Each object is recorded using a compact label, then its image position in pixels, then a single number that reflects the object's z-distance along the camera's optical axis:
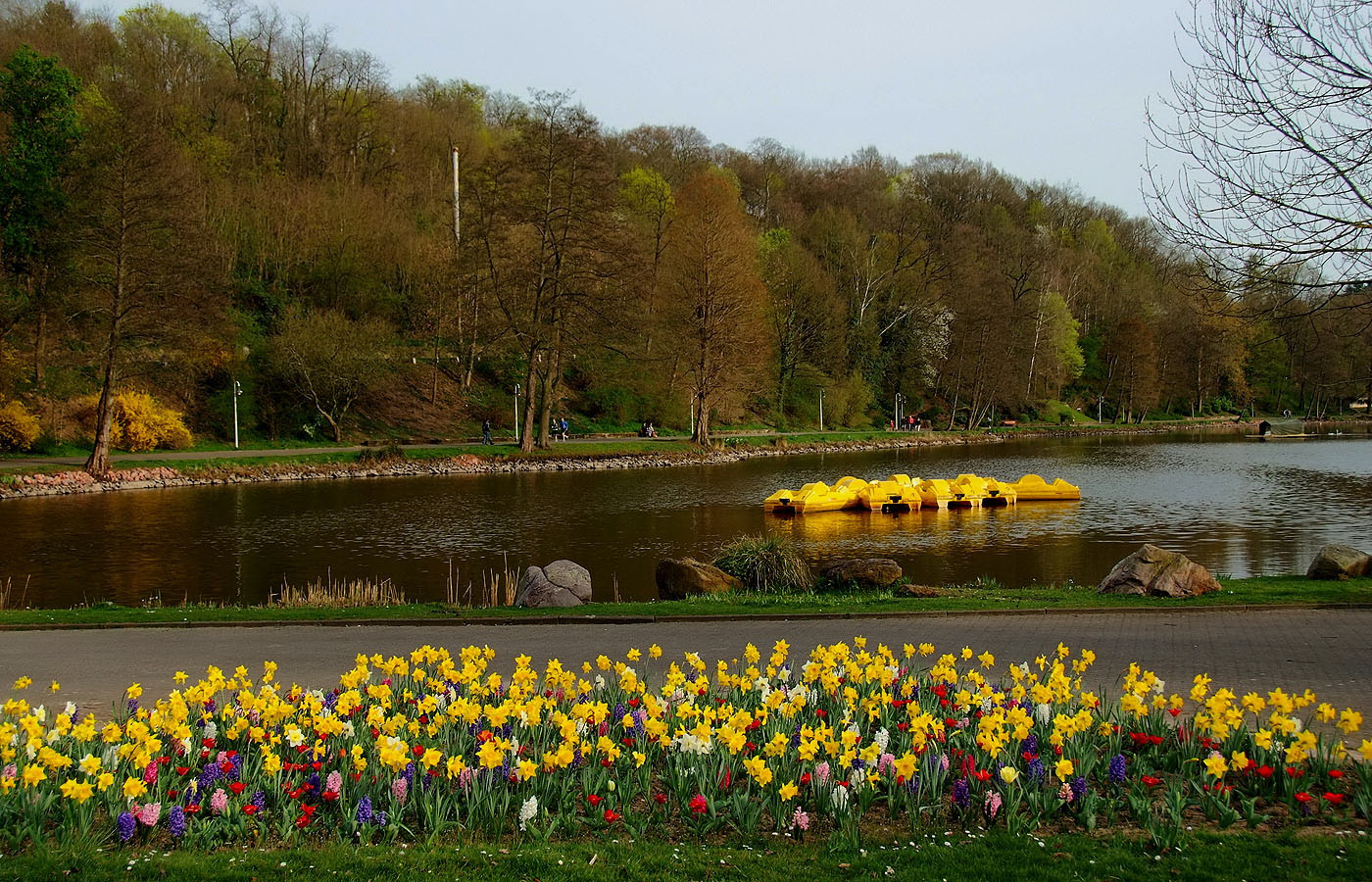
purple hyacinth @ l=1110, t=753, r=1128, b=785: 6.43
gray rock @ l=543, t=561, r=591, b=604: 16.55
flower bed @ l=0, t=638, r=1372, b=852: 6.08
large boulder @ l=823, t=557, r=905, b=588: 17.59
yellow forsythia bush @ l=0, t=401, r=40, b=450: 41.16
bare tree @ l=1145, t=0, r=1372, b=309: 12.48
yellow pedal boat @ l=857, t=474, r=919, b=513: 34.03
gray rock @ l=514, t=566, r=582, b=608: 16.03
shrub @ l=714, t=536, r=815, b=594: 18.30
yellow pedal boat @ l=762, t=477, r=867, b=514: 33.06
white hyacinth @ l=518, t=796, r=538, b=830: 5.78
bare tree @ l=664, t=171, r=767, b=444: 58.56
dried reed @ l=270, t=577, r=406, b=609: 16.38
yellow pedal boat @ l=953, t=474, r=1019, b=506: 35.78
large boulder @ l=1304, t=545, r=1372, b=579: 16.89
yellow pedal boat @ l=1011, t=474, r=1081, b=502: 36.59
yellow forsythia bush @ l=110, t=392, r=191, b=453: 44.81
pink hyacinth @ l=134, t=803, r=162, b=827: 5.78
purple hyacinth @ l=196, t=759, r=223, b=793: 6.28
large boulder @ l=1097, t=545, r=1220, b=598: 15.30
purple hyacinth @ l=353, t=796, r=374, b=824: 5.90
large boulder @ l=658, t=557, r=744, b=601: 17.69
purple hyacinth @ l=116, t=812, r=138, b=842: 5.83
